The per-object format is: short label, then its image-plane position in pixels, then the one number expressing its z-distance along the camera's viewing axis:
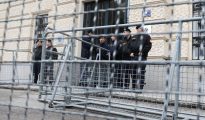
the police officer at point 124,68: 3.95
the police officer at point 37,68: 4.86
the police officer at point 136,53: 3.62
